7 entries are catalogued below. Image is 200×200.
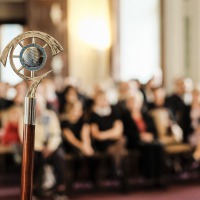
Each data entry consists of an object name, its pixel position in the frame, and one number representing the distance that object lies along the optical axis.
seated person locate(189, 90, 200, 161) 10.47
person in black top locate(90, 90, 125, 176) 9.51
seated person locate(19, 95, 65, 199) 8.53
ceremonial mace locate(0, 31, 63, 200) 2.74
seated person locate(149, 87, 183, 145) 10.42
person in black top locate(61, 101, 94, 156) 9.30
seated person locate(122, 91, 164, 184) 9.83
